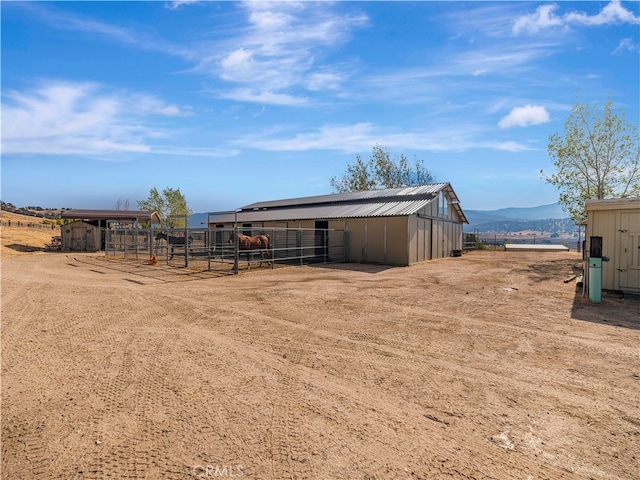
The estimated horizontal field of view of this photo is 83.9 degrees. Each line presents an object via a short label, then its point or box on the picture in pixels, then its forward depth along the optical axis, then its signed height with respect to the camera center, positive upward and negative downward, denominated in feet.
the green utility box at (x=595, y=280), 30.45 -4.27
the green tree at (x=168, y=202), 148.77 +11.98
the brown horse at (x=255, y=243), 61.18 -2.18
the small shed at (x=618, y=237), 33.04 -0.59
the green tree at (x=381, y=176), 151.94 +23.68
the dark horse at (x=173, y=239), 83.61 -1.80
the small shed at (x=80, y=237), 98.48 -1.52
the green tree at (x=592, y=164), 73.82 +14.26
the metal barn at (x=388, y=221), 65.41 +2.24
